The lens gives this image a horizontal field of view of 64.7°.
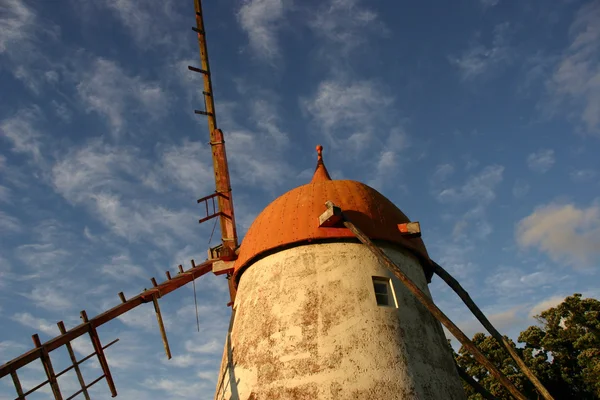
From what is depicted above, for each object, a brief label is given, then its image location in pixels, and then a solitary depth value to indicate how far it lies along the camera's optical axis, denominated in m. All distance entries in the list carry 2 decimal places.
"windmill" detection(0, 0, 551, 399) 8.87
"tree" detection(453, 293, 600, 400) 20.47
